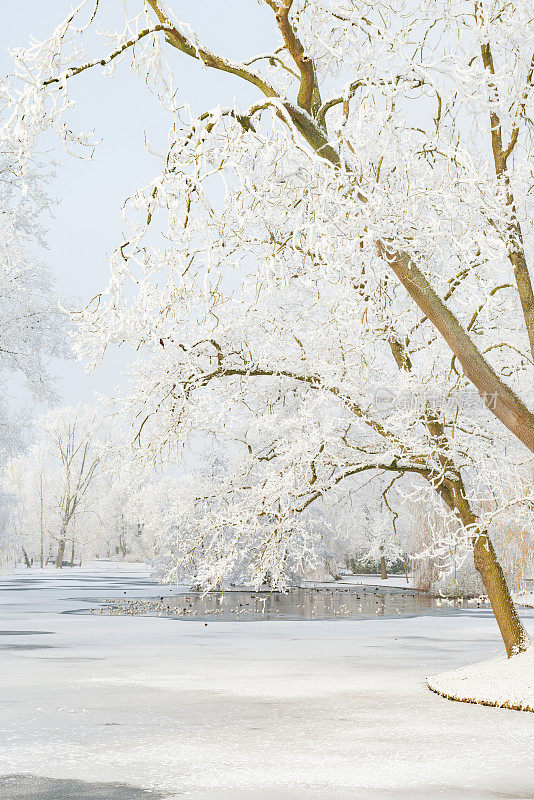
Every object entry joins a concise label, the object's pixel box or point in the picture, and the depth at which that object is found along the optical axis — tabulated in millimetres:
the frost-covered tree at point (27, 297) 24177
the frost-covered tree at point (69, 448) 71112
